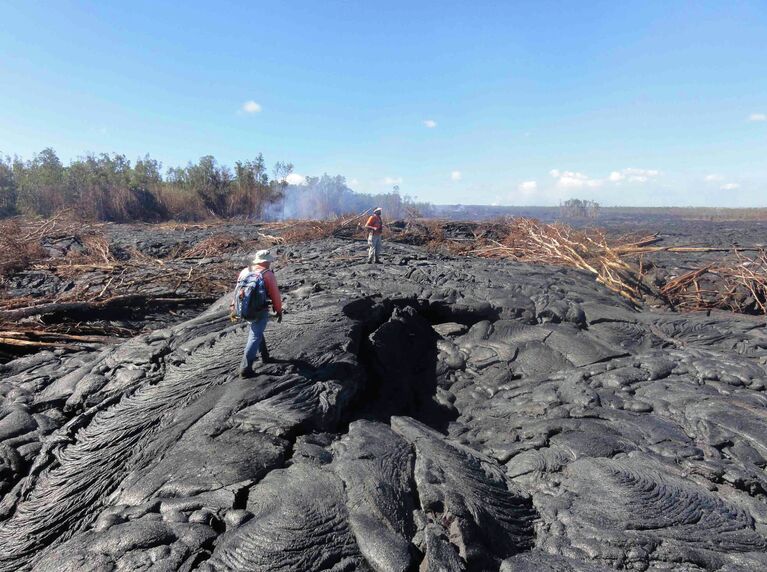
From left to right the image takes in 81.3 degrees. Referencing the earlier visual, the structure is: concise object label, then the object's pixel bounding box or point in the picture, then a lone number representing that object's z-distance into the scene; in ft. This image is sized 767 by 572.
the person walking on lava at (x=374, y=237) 27.32
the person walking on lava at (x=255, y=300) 12.27
